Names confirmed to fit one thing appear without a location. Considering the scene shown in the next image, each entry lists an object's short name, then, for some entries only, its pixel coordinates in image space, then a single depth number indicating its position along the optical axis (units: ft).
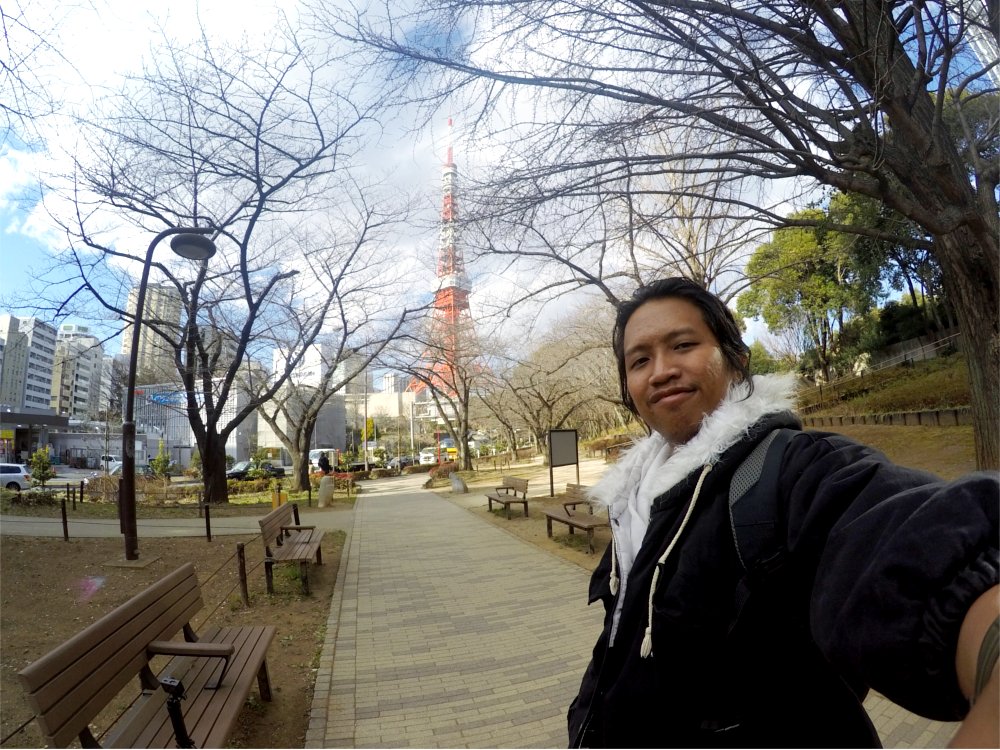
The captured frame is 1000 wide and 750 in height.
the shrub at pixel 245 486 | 74.90
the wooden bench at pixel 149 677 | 6.73
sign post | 38.29
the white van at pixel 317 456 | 146.04
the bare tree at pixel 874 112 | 14.57
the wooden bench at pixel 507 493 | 38.96
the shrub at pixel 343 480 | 69.12
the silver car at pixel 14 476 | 74.52
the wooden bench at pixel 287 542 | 20.31
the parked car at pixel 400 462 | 128.16
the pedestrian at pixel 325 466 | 92.15
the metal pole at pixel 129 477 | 23.67
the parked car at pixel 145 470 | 82.44
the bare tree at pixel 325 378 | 63.10
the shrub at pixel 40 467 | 55.98
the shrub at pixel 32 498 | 44.09
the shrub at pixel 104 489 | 56.49
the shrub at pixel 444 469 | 83.18
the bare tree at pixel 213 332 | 39.65
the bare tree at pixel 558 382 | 59.67
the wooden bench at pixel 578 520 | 25.63
